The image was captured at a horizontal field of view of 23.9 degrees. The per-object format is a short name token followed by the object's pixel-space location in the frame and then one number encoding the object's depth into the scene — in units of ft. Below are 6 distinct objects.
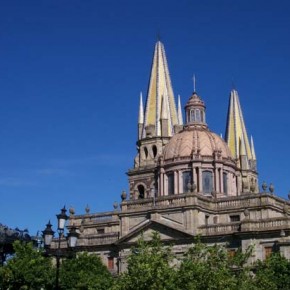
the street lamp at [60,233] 98.68
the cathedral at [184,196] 185.68
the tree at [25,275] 164.25
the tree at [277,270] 139.54
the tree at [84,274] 160.22
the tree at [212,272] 116.57
